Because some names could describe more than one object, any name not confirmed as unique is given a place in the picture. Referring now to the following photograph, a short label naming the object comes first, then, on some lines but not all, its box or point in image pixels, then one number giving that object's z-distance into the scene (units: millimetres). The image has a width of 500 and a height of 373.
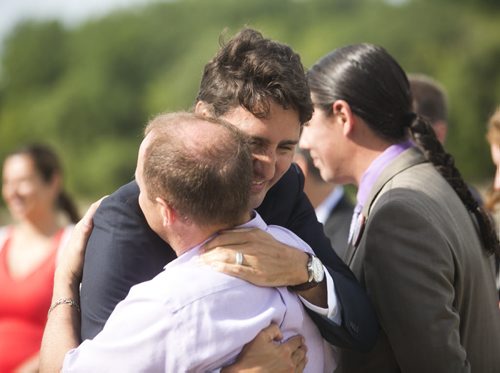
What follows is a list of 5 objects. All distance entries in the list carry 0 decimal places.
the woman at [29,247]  4801
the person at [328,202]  4875
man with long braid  2506
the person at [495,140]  4289
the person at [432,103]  4707
